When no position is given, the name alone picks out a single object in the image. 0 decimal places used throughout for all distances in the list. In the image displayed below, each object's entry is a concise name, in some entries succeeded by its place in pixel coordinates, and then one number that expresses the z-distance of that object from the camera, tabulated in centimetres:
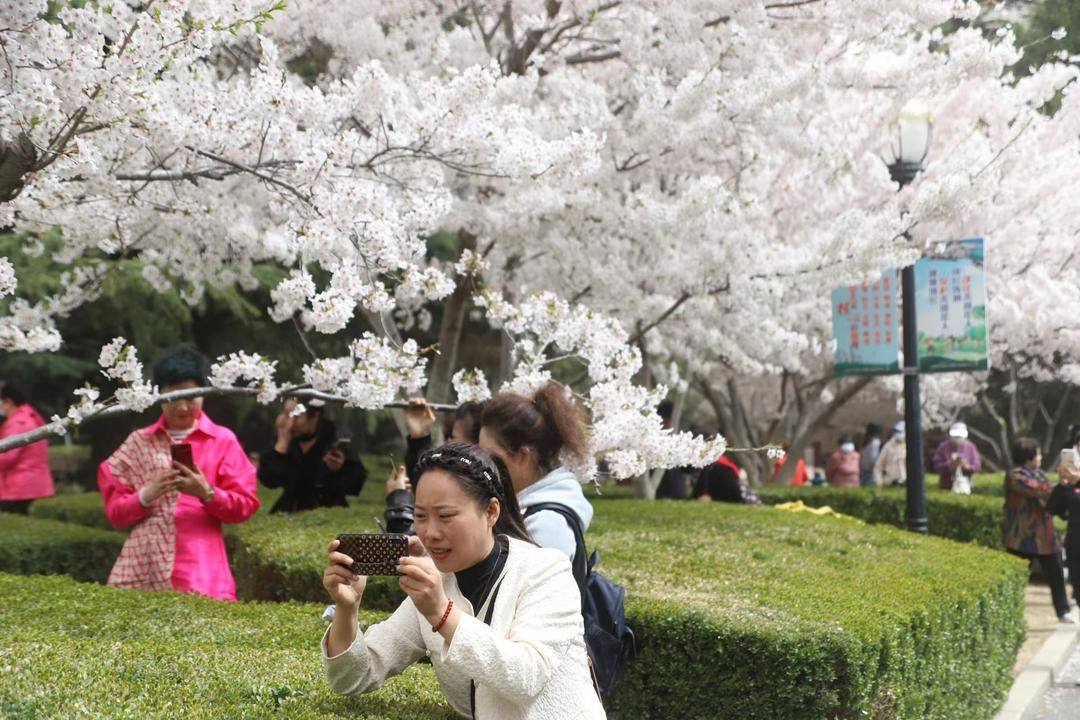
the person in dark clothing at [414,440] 374
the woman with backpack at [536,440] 392
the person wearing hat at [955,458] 1694
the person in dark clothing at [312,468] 812
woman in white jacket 283
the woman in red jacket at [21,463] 1191
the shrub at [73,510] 1159
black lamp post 988
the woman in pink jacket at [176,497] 561
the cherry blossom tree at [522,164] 515
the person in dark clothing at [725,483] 1313
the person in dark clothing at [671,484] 1445
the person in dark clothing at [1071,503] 977
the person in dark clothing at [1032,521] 1088
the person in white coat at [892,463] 1944
